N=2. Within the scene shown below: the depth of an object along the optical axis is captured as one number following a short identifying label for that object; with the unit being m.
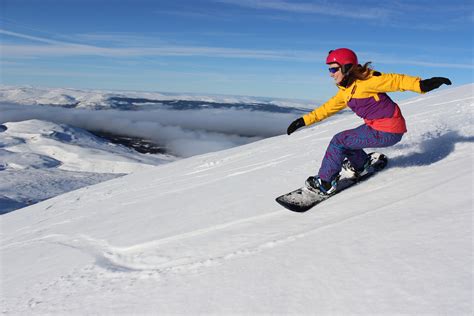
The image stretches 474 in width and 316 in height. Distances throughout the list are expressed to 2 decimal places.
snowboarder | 4.53
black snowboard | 4.66
